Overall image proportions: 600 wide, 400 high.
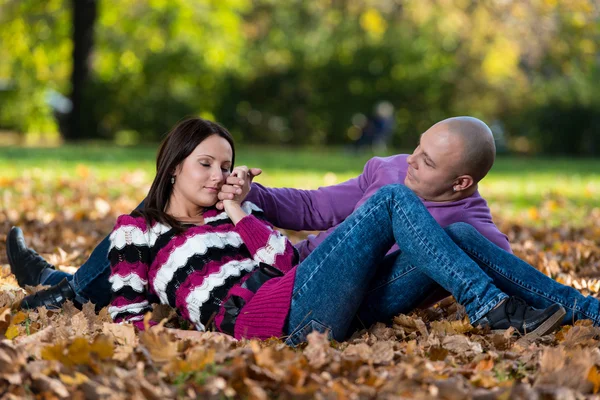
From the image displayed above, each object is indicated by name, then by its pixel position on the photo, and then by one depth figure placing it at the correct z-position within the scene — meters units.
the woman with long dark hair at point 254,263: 6.57
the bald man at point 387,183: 7.26
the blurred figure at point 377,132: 42.19
